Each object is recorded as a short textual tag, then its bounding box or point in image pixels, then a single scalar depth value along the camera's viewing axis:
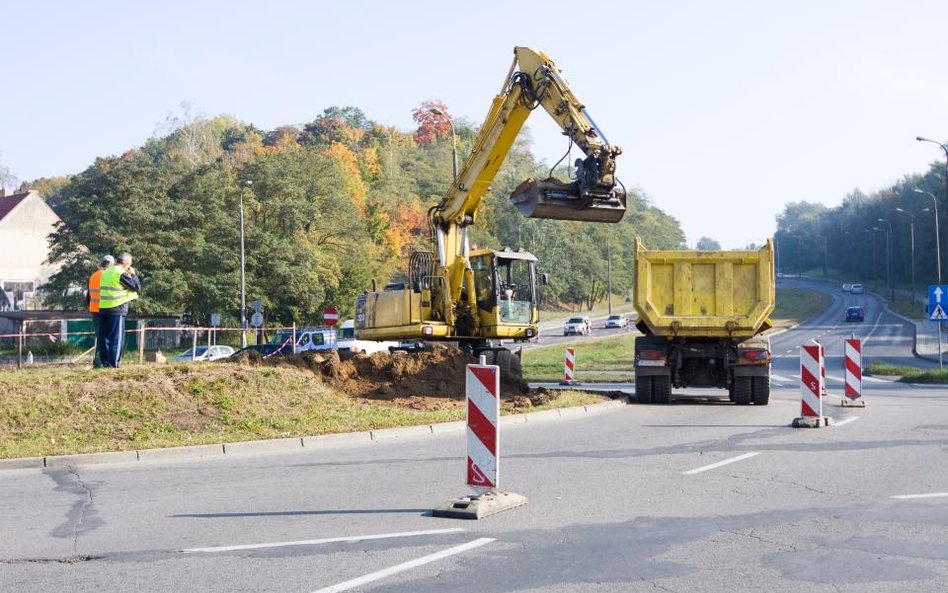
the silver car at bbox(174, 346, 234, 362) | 40.28
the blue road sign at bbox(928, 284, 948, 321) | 32.22
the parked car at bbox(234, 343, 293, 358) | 37.94
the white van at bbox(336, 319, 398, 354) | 37.88
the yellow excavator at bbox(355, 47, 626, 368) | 20.41
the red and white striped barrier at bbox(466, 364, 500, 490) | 8.59
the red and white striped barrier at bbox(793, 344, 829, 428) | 15.85
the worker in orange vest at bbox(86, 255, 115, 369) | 15.57
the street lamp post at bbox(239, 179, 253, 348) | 48.23
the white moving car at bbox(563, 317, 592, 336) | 77.50
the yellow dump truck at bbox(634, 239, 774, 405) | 20.11
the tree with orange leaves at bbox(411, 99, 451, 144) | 124.50
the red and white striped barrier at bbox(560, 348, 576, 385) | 28.98
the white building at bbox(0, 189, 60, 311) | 74.69
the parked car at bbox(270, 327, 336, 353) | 41.41
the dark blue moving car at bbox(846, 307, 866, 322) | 89.50
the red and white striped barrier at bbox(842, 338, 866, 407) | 19.64
